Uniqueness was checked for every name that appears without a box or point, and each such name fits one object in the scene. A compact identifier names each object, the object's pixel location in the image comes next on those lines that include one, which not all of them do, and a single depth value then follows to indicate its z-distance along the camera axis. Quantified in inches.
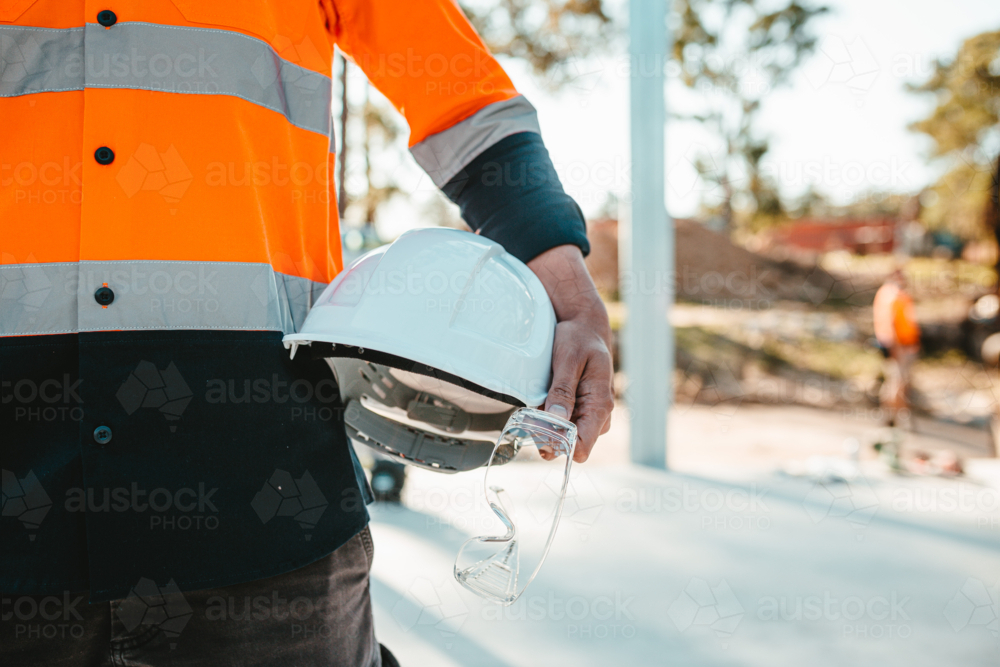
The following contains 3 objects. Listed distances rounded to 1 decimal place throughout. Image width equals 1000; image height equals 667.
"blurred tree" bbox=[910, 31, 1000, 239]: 406.3
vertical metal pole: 148.0
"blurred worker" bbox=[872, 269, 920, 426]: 260.1
